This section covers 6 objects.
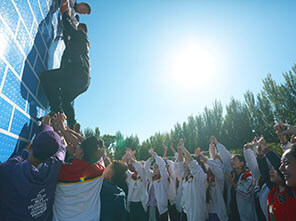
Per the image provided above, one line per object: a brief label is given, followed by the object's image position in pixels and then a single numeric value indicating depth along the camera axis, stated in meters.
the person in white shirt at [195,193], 3.82
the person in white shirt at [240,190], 3.38
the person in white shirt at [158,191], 5.10
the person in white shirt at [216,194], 3.81
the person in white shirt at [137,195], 4.89
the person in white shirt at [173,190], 5.48
